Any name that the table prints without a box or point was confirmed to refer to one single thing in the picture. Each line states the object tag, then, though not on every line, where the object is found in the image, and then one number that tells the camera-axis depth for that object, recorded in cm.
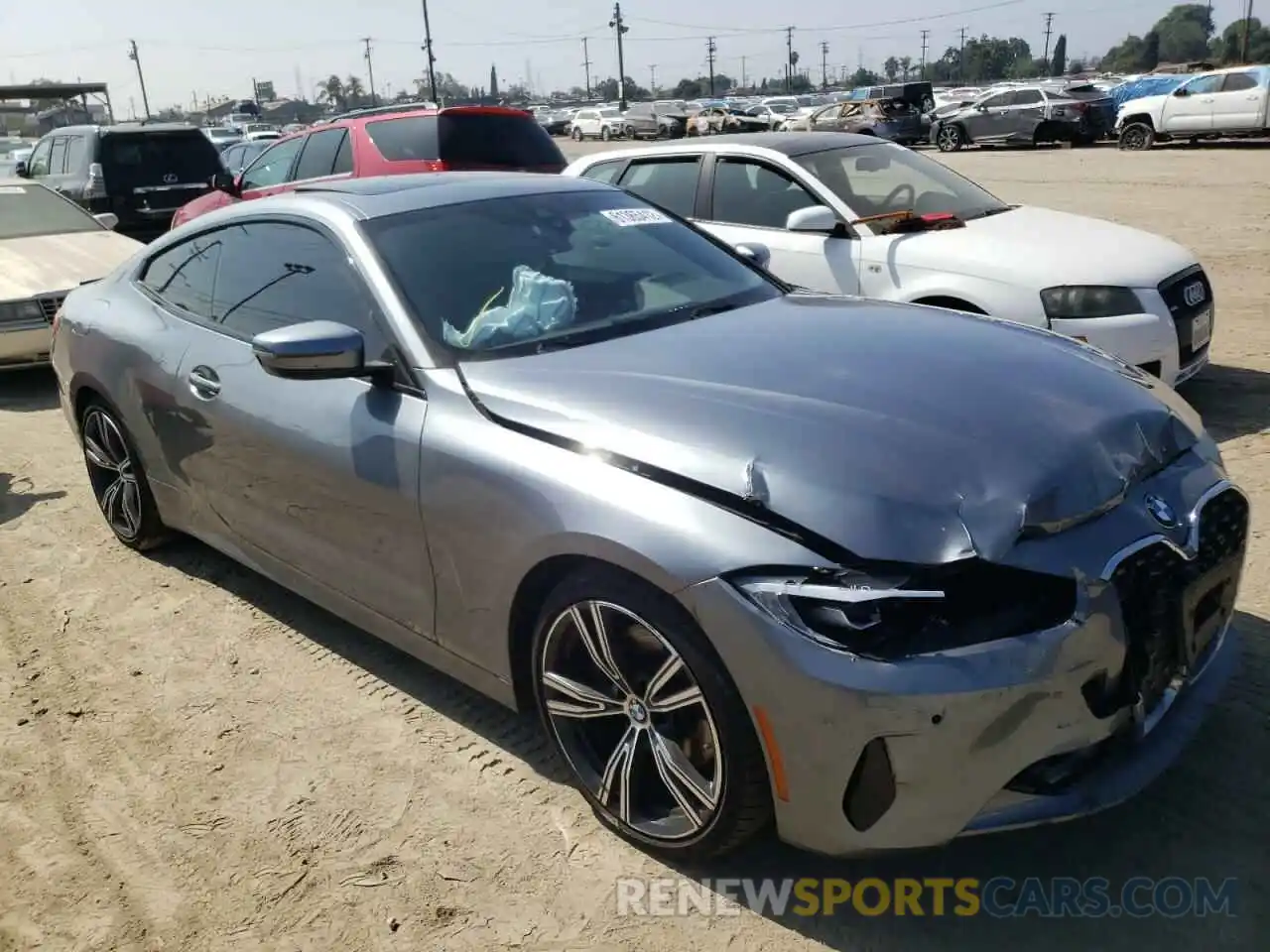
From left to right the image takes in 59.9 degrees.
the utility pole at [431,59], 7262
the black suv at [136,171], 1292
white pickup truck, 2242
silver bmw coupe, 222
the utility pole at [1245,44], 6216
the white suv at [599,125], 4841
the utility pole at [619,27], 7431
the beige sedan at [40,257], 766
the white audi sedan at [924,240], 551
